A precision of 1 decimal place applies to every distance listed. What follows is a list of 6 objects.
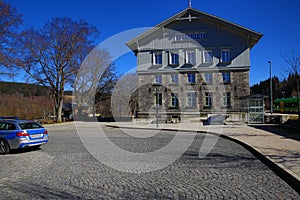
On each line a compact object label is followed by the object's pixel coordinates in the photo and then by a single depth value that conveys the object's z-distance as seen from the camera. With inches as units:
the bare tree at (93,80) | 1343.5
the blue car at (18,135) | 388.5
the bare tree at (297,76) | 696.2
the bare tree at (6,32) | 893.2
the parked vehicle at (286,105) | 1695.4
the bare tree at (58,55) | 1228.5
